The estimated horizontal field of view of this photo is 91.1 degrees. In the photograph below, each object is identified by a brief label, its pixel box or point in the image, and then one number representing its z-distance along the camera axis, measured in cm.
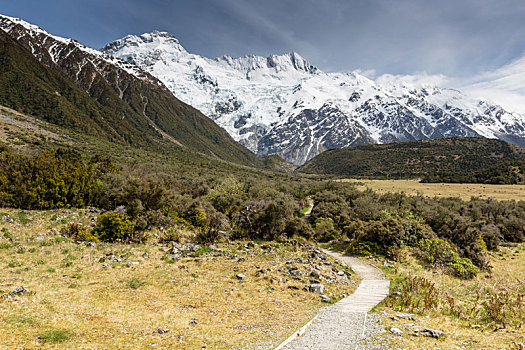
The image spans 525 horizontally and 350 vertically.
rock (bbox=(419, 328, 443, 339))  920
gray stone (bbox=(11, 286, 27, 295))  998
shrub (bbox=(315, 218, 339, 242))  3637
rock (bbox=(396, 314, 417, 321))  1107
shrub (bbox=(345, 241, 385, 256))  2600
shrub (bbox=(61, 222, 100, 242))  1906
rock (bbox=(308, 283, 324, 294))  1444
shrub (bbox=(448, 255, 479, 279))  2100
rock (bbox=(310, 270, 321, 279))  1623
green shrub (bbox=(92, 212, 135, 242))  2048
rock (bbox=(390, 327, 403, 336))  946
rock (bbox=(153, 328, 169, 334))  867
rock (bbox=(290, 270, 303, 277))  1622
